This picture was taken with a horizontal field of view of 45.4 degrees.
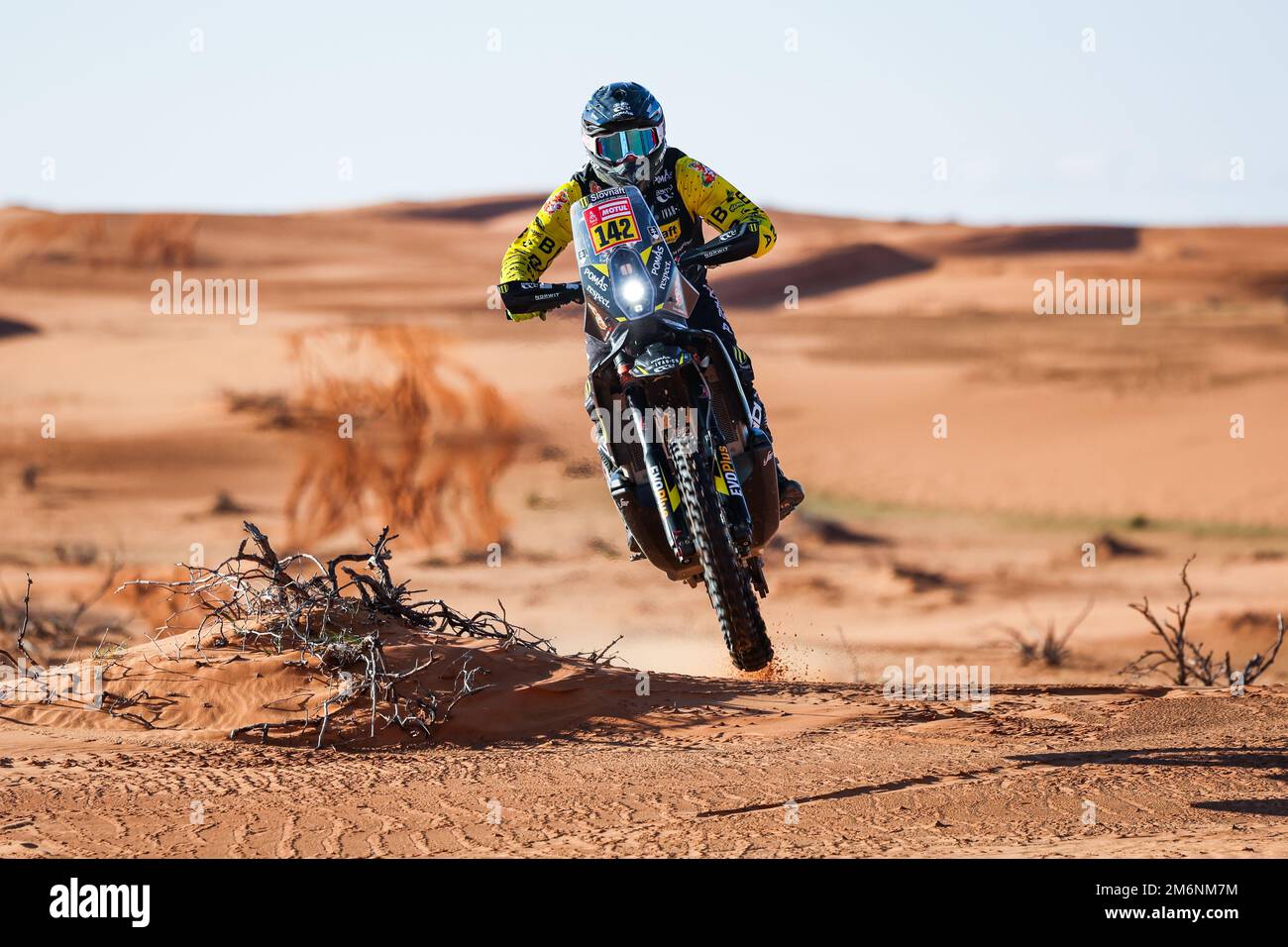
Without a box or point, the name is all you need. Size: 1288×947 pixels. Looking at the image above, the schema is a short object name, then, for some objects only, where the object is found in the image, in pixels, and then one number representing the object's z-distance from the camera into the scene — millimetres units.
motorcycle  6734
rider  7312
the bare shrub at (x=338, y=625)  8500
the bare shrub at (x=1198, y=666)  11180
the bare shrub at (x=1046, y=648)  14055
